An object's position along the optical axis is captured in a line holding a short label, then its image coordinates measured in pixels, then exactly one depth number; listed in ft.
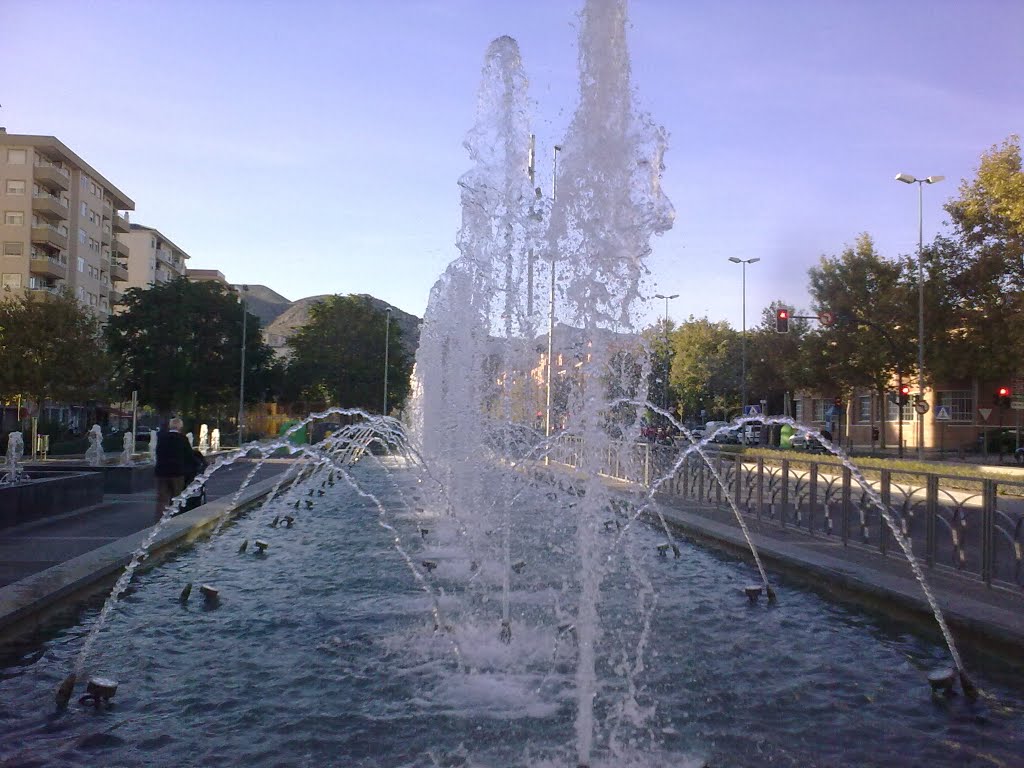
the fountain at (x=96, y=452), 76.69
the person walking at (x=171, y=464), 43.37
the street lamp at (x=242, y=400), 155.67
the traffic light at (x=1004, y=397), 106.63
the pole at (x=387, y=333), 219.04
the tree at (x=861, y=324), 133.49
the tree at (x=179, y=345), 156.97
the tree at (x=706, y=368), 235.20
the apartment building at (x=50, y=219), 196.75
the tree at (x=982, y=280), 112.16
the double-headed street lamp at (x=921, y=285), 116.26
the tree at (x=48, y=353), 122.01
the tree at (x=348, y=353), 216.95
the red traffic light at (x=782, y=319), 111.65
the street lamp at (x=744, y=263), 178.74
